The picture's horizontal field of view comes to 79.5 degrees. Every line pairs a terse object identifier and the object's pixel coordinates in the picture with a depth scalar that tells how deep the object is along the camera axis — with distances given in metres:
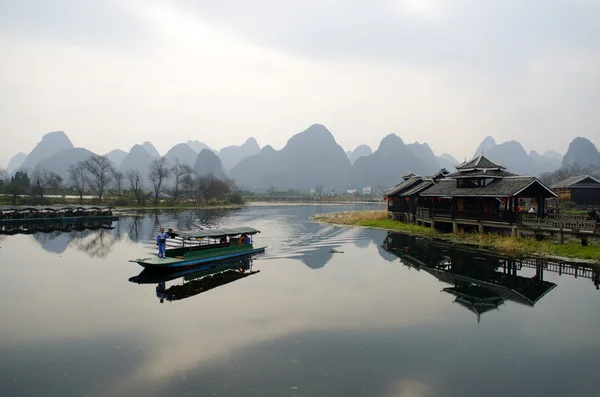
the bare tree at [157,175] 101.24
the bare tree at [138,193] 96.62
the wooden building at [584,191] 52.81
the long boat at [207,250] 22.28
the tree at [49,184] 79.81
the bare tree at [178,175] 103.80
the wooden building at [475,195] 30.72
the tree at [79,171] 105.10
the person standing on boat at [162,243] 22.56
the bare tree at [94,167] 98.06
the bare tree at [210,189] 109.29
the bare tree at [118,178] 107.31
